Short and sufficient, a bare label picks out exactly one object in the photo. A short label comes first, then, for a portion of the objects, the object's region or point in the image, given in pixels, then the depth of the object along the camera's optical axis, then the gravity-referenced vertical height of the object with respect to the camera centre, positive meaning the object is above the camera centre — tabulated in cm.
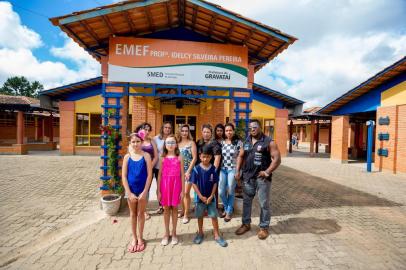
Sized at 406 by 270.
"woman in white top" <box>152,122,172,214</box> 419 -16
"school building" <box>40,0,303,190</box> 436 +185
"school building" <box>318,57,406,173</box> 909 +113
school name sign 458 +148
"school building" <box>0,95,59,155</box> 1380 +0
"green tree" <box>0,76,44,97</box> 5834 +1131
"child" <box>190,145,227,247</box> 330 -93
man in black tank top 348 -66
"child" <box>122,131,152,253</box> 313 -77
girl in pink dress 322 -80
